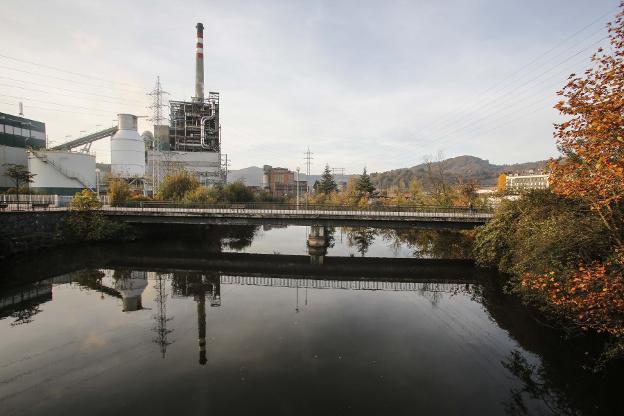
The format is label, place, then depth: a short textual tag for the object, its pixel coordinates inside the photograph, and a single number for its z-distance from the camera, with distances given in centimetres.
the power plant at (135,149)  5438
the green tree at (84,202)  3453
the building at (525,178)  7917
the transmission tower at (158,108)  6386
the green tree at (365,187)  6762
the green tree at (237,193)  5934
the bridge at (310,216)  2989
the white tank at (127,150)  6731
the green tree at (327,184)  8125
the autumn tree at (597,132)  666
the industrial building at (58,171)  5322
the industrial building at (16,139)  5381
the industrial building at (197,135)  7469
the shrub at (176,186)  5012
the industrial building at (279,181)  13088
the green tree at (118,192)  4316
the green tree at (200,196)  4834
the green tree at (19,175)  3621
